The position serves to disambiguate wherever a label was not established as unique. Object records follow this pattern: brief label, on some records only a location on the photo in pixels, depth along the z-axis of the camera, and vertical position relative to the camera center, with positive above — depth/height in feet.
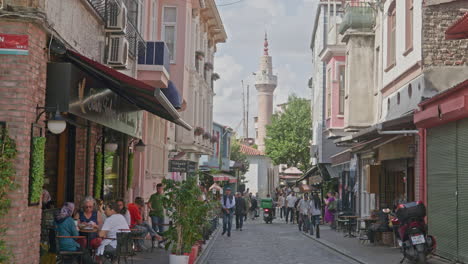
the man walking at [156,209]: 66.95 -2.00
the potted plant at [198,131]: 115.16 +9.22
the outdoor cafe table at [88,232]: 43.34 -2.74
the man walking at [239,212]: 111.55 -3.46
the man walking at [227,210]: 94.94 -2.72
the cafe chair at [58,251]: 38.60 -3.46
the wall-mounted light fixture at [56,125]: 37.83 +3.16
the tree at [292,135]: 231.91 +17.76
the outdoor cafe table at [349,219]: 90.08 -3.38
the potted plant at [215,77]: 149.51 +23.31
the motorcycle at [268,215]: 137.18 -4.69
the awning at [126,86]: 39.86 +6.23
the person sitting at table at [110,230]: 41.29 -2.49
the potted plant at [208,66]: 134.24 +22.99
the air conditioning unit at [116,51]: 53.52 +10.02
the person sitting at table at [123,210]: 54.90 -1.77
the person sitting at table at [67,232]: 39.29 -2.52
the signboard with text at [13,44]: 33.65 +6.51
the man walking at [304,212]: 100.51 -2.97
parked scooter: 53.31 -3.00
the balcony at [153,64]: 70.03 +12.08
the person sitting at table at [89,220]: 43.34 -2.12
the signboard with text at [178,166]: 87.92 +2.72
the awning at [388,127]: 62.75 +5.97
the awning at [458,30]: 53.63 +12.79
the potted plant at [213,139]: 141.24 +9.89
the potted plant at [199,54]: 116.71 +21.71
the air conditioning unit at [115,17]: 53.47 +12.57
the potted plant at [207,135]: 129.54 +9.71
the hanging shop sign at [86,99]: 38.06 +5.57
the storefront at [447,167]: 51.31 +2.12
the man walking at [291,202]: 134.10 -2.09
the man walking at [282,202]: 155.00 -2.58
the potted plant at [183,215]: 49.75 -1.88
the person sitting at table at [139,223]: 59.20 -3.03
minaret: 330.42 +44.01
